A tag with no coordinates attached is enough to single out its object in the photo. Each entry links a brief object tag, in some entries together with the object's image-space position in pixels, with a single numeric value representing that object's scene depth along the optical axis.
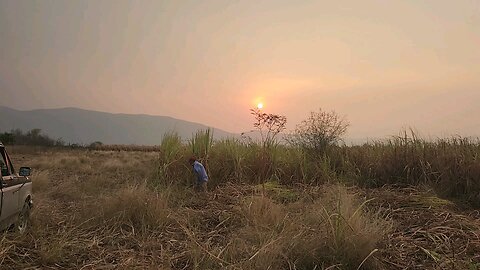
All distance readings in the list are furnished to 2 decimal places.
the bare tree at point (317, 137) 17.95
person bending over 13.05
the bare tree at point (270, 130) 16.08
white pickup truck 6.03
